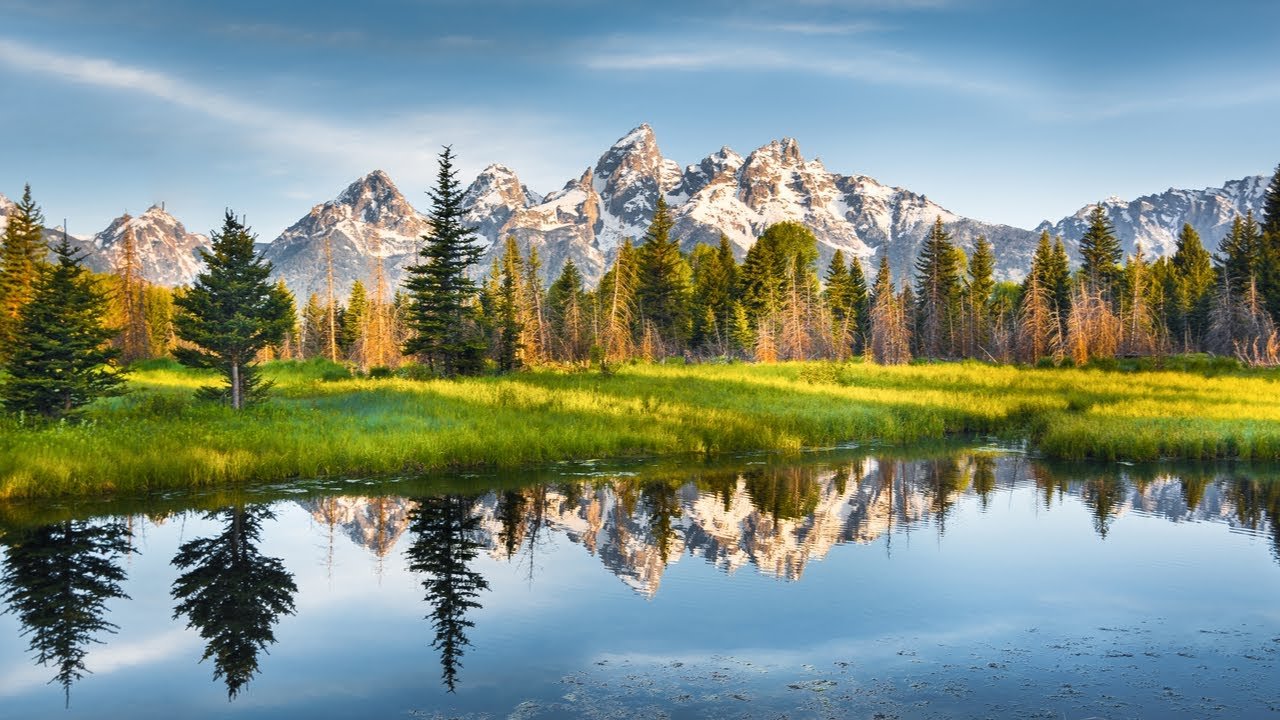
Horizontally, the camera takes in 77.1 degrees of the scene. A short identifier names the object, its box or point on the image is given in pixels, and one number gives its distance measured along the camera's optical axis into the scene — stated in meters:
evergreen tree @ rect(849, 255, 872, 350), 99.04
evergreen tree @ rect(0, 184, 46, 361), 51.16
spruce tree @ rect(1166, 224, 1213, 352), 84.50
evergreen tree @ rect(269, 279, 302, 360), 114.81
